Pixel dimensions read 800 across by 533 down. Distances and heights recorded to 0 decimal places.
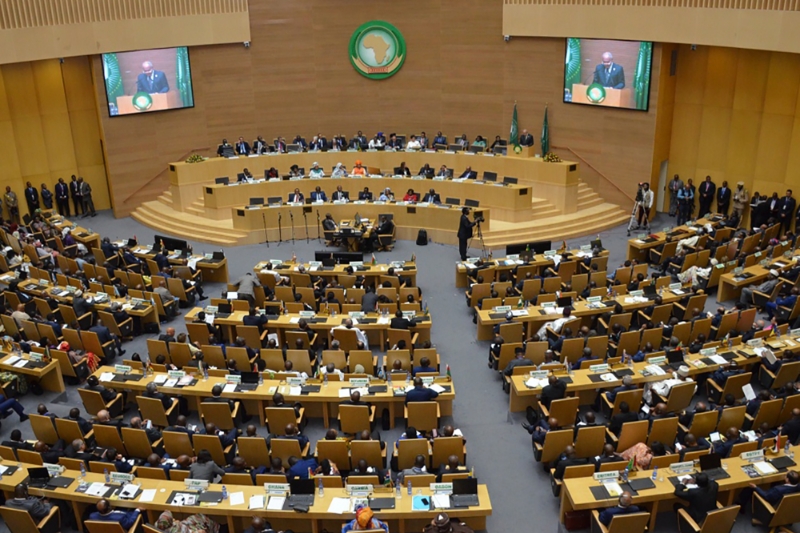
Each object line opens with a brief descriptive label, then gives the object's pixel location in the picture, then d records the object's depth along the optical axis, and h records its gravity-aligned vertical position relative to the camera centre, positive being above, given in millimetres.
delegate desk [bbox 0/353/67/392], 13867 -5726
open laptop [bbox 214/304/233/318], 15820 -5312
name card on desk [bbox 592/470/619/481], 10258 -5717
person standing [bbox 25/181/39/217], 24422 -4510
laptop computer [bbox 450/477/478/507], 9898 -5758
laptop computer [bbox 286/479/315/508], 10023 -5781
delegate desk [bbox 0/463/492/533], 9852 -5919
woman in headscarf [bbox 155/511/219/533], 9656 -5987
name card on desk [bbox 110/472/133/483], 10523 -5764
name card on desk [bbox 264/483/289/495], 10188 -5759
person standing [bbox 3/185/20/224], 23875 -4513
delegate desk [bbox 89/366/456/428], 12609 -5693
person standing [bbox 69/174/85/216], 25328 -4487
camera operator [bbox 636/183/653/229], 22344 -4506
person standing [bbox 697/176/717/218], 22453 -4404
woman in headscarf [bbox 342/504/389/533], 9125 -5623
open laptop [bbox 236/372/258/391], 13031 -5589
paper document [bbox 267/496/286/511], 9941 -5853
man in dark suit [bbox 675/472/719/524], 9797 -5741
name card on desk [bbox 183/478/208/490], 10312 -5759
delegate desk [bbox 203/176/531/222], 22797 -4380
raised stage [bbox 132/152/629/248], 22502 -4685
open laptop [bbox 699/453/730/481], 10242 -5599
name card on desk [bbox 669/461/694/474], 10336 -5668
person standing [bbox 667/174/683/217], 22938 -4422
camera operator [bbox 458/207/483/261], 20047 -4817
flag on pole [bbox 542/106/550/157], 25234 -3054
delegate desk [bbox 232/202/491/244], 22234 -4961
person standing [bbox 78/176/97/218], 25312 -4768
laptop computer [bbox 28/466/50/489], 10516 -5769
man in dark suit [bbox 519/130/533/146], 24717 -3010
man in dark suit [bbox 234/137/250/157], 25859 -3266
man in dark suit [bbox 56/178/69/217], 25109 -4595
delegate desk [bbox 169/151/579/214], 23453 -3856
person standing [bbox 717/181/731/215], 22344 -4547
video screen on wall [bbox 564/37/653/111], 22745 -895
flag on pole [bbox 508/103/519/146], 25688 -3014
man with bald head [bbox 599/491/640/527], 9562 -5785
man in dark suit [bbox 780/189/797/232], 20656 -4484
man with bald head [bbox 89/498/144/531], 9825 -5937
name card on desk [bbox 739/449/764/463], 10484 -5614
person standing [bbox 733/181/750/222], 21859 -4430
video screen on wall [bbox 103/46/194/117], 24641 -928
